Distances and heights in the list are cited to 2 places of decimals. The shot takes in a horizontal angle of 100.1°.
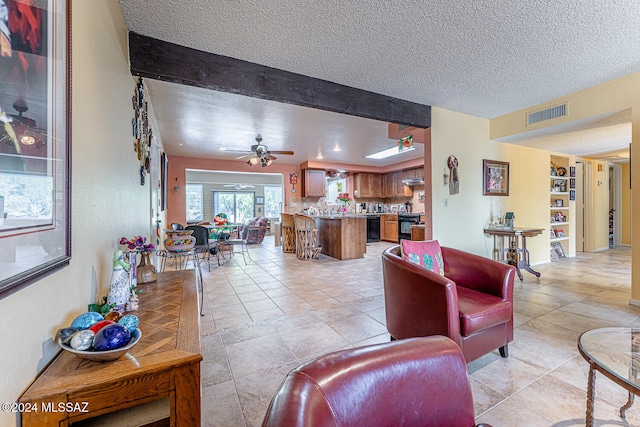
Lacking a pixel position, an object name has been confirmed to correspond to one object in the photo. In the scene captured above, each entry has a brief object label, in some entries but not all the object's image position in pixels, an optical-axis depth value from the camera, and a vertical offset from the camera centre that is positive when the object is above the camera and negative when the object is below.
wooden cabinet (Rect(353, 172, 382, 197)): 8.61 +0.93
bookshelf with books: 5.43 +0.14
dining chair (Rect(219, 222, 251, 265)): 5.24 -0.55
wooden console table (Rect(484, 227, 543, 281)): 3.89 -0.51
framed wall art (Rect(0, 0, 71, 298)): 0.62 +0.19
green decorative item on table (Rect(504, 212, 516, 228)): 4.20 -0.09
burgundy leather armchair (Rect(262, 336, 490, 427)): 0.60 -0.44
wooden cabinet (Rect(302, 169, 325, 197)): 7.68 +0.87
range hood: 7.37 +0.89
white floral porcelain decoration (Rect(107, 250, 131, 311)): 1.22 -0.33
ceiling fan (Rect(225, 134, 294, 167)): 5.12 +1.16
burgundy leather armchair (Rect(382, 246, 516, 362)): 1.64 -0.62
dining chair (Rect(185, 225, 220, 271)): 4.67 -0.42
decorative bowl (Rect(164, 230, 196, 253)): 3.03 -0.36
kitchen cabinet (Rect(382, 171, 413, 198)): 8.08 +0.84
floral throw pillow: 2.26 -0.36
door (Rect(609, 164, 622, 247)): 6.76 +0.22
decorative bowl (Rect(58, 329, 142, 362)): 0.81 -0.43
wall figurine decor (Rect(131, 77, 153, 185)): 2.13 +0.74
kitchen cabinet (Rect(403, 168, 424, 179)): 7.55 +1.17
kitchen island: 5.56 -0.50
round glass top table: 1.08 -0.65
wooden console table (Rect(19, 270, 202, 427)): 0.72 -0.49
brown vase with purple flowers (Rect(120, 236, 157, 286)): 1.60 -0.34
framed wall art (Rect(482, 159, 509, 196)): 4.14 +0.55
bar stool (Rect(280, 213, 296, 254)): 6.42 -0.51
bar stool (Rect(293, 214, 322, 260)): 5.67 -0.52
